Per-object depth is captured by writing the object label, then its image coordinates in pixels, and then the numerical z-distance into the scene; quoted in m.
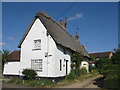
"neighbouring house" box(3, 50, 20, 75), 15.04
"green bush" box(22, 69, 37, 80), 11.98
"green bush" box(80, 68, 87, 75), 16.43
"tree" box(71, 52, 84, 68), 15.17
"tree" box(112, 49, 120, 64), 9.26
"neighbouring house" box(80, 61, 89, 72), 18.24
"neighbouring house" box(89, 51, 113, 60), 39.40
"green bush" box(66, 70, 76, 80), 12.98
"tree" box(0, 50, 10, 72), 15.56
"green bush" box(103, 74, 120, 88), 6.68
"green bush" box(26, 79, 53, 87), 10.44
